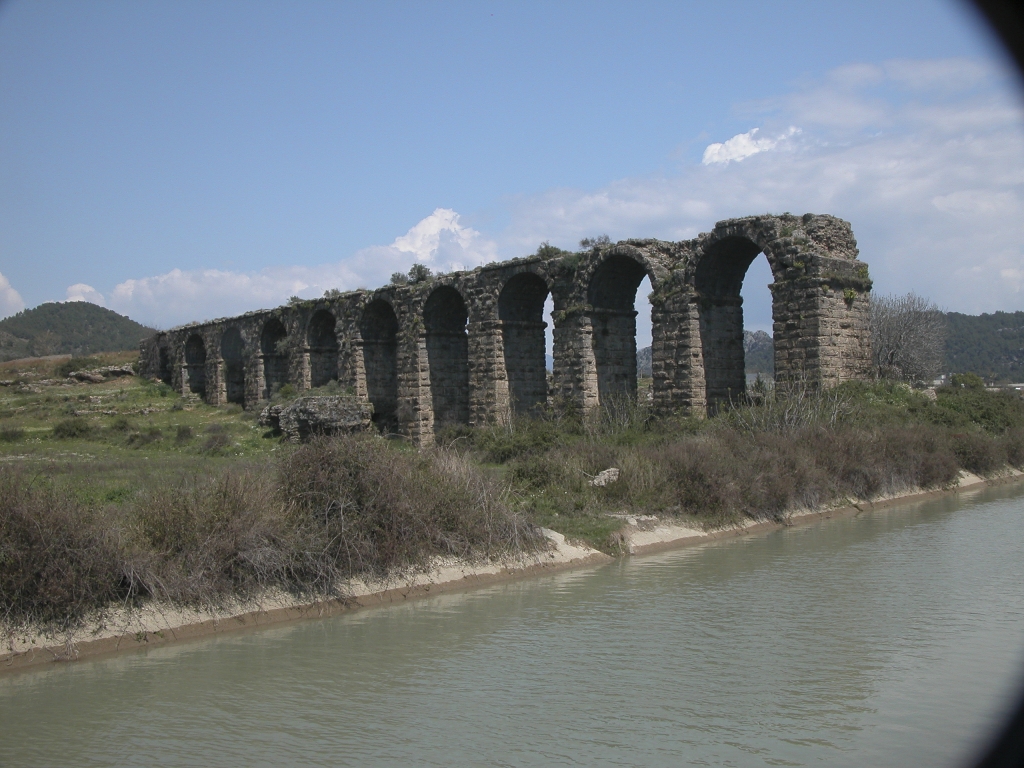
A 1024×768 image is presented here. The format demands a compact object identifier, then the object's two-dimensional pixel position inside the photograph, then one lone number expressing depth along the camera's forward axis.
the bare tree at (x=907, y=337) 39.97
